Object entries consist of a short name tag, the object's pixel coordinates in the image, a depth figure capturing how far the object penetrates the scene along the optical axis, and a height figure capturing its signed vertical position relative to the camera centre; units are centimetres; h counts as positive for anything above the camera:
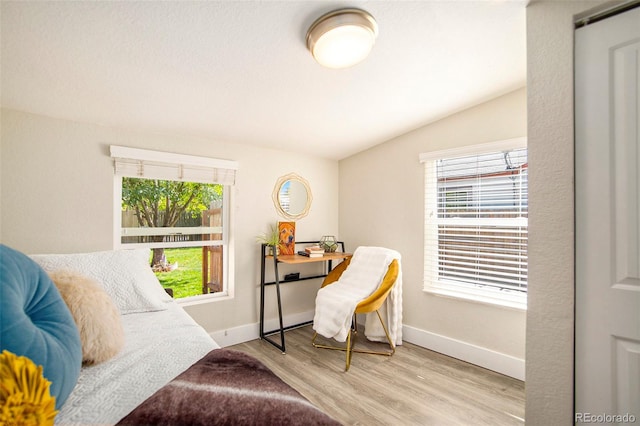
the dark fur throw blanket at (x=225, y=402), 79 -55
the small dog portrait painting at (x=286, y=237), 319 -22
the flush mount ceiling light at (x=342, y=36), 148 +96
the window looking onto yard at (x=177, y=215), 248 +2
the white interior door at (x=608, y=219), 118 +0
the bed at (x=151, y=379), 79 -55
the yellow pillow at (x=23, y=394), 58 -37
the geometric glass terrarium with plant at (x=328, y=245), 347 -33
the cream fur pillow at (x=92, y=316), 111 -40
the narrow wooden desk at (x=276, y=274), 284 -59
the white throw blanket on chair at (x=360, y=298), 257 -75
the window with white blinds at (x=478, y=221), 248 -2
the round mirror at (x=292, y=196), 334 +25
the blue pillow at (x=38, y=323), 73 -30
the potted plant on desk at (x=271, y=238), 306 -23
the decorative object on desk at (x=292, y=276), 329 -67
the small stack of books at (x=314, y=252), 315 -37
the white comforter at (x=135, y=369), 86 -57
